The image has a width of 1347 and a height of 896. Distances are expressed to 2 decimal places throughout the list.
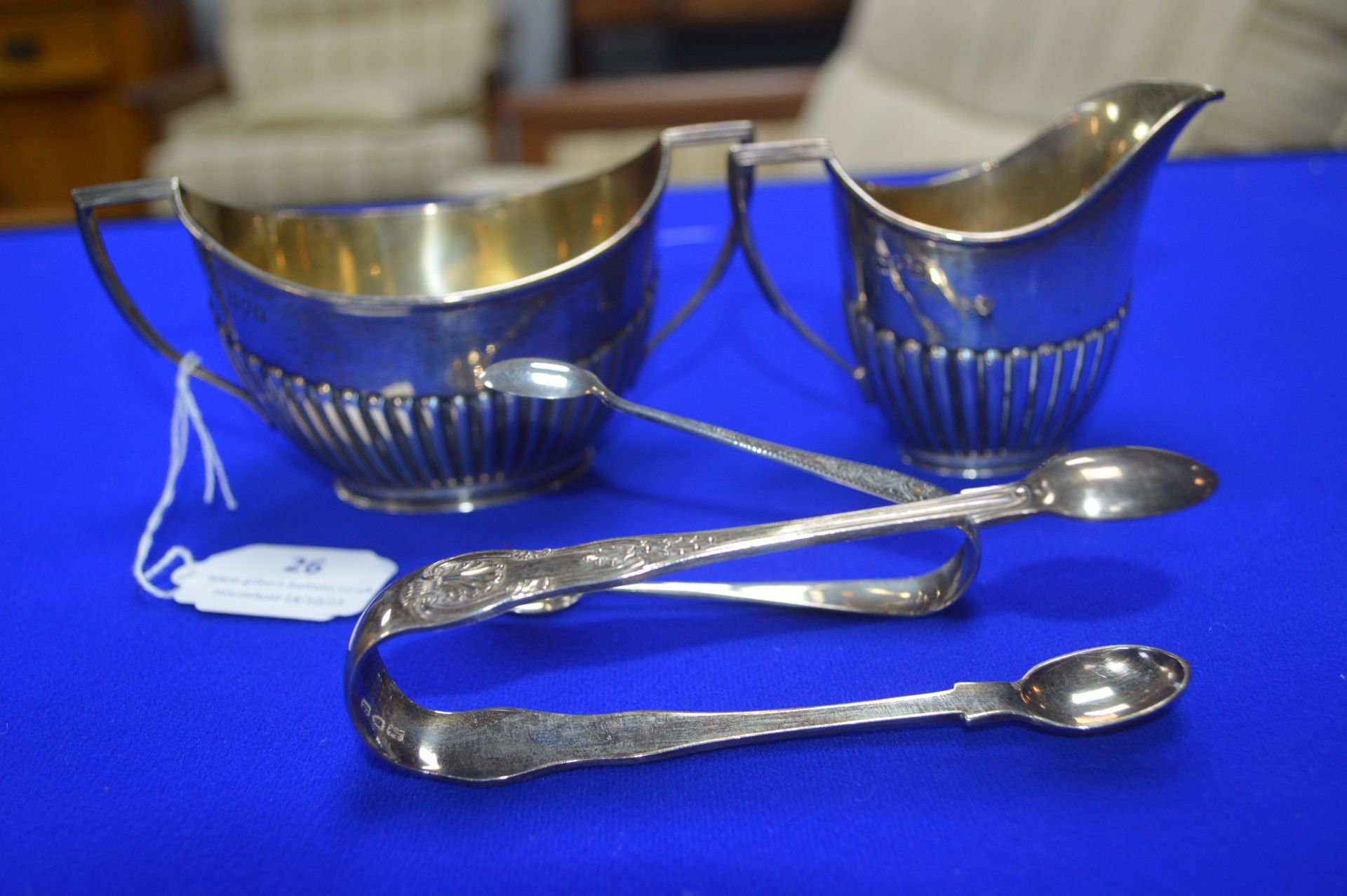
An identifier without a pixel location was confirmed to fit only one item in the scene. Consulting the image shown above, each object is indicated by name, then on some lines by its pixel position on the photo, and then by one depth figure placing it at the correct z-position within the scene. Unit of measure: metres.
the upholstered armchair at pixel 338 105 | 2.86
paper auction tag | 0.64
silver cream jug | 0.63
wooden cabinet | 3.01
